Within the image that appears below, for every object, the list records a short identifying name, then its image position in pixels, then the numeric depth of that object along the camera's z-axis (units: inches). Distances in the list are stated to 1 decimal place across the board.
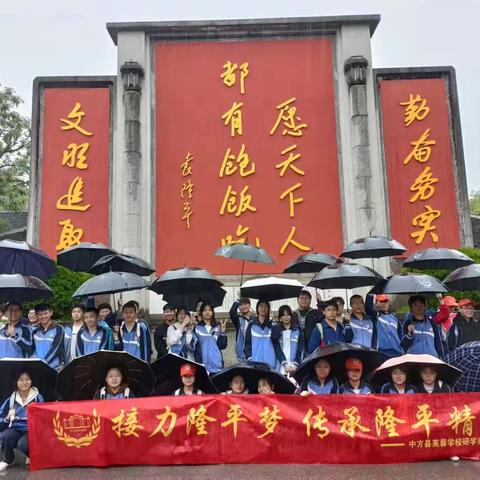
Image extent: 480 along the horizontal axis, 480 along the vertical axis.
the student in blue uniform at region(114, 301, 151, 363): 259.4
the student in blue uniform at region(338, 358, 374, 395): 207.8
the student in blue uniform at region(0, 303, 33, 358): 248.7
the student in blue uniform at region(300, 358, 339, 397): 212.2
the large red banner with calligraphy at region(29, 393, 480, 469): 191.2
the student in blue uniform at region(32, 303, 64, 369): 249.1
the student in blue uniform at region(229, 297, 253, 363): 261.4
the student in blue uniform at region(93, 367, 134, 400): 207.2
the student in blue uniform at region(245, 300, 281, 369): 253.1
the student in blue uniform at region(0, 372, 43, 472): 197.0
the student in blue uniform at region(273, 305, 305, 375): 252.2
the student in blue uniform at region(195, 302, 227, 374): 265.3
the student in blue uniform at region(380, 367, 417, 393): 204.1
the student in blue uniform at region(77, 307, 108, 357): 251.4
